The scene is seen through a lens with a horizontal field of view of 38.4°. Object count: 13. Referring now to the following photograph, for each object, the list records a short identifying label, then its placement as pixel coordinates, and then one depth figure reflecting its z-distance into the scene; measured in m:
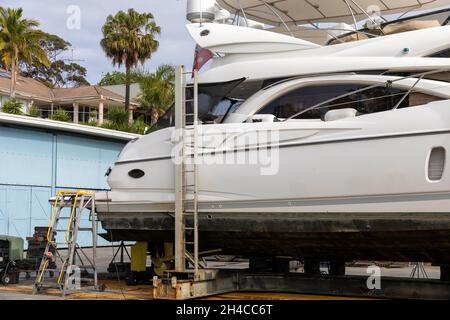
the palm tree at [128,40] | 35.75
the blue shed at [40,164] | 17.11
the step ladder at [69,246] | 8.80
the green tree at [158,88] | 31.97
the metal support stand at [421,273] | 10.84
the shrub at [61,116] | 27.41
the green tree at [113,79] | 57.31
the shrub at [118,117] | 29.86
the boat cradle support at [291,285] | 7.70
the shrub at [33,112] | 27.91
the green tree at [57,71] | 56.28
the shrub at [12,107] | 25.95
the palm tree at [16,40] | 34.03
